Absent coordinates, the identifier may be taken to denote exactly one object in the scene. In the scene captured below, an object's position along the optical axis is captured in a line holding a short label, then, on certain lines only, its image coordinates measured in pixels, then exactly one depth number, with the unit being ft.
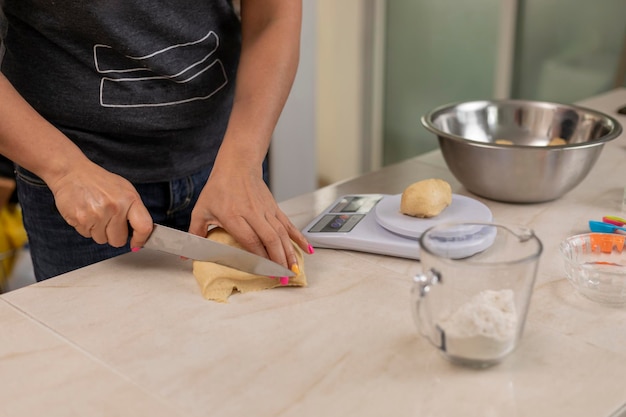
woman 3.13
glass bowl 2.89
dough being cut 2.89
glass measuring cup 2.38
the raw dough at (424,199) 3.31
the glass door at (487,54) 7.96
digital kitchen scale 3.23
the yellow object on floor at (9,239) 6.66
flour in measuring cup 2.37
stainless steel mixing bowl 3.62
